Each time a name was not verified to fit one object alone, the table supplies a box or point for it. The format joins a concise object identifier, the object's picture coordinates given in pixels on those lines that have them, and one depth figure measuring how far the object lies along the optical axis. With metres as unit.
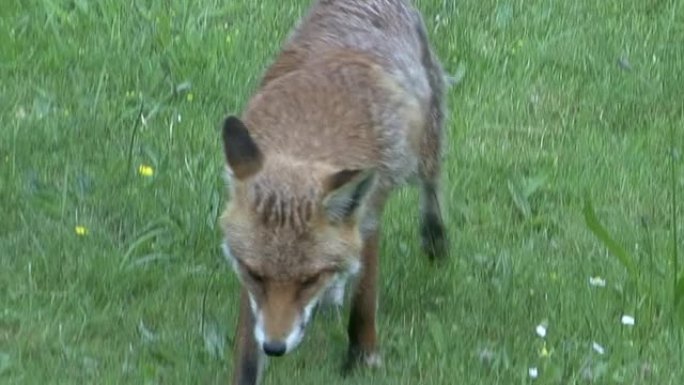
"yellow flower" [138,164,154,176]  15.69
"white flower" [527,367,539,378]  12.88
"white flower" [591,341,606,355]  13.20
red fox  11.13
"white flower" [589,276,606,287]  14.20
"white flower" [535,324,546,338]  13.45
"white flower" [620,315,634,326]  13.48
